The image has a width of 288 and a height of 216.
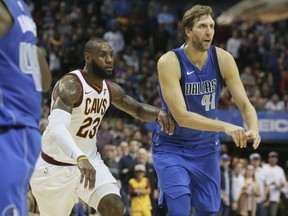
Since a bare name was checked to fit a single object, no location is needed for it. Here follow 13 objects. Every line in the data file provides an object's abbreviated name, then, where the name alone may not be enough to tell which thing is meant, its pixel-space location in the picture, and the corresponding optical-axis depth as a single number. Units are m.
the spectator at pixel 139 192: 13.81
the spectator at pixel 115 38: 21.30
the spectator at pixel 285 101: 18.52
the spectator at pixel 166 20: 22.77
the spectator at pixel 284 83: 19.62
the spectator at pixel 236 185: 15.35
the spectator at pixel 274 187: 15.83
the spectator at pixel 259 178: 15.71
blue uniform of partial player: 4.27
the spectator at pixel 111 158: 14.21
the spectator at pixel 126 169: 14.14
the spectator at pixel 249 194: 15.45
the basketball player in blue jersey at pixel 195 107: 7.01
